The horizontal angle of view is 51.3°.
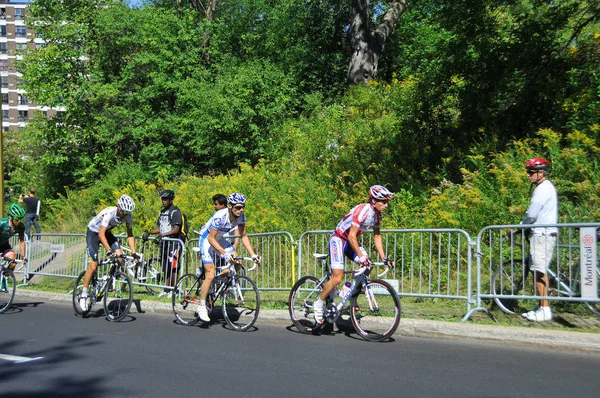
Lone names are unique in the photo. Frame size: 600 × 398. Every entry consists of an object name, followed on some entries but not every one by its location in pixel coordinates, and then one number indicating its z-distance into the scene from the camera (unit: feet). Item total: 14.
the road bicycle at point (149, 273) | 42.80
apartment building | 311.06
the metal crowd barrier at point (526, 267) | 25.53
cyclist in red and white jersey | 26.55
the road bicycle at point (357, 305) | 26.58
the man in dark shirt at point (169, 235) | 41.32
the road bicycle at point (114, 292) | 33.71
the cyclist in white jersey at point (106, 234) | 33.73
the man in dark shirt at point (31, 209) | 71.20
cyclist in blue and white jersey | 30.35
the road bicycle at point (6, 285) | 37.96
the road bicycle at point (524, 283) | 26.17
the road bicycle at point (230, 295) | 30.63
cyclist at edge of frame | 38.37
